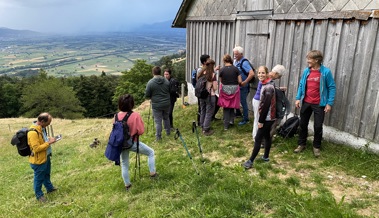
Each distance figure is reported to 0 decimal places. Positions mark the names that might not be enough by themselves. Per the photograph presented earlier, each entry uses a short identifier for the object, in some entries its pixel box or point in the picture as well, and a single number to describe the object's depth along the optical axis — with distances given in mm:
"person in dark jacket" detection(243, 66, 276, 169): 4961
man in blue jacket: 5438
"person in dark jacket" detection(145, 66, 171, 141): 7285
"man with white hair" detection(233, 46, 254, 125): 7648
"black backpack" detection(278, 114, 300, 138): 6727
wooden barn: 5422
